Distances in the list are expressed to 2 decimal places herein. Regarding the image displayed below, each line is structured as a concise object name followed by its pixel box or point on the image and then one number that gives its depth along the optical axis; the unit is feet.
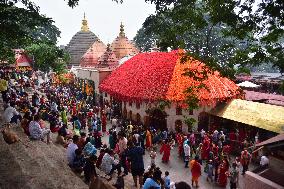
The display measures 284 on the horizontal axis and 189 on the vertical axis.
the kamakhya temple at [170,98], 64.75
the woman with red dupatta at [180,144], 57.72
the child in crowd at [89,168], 32.91
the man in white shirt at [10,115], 44.93
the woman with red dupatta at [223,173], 45.29
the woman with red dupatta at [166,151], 54.65
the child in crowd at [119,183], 32.48
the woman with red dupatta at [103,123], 72.38
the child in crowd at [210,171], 46.26
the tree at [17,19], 34.75
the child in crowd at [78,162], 35.54
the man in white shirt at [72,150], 35.30
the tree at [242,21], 24.44
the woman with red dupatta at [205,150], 52.86
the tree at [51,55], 50.47
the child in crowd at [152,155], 49.84
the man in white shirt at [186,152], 51.93
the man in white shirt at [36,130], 40.32
